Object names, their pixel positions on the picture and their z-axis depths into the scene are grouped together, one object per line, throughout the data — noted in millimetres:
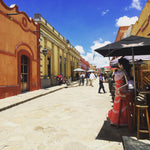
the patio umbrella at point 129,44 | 2581
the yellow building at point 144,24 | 7852
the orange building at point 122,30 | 20888
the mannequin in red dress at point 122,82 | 3122
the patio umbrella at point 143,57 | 5792
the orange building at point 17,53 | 7359
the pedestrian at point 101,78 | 8838
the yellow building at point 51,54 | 12737
